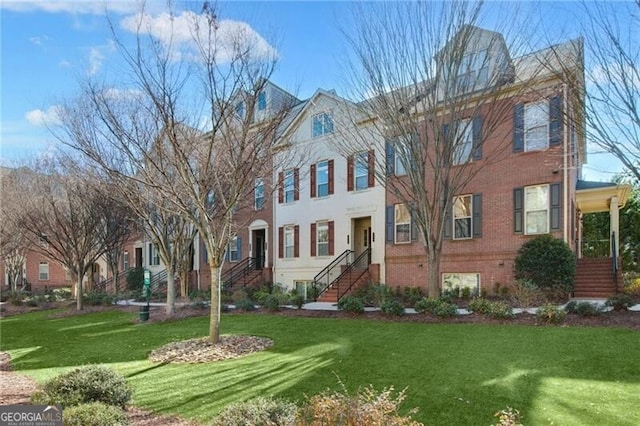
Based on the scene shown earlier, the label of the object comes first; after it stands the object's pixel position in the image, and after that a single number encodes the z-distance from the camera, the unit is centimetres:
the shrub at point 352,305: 1209
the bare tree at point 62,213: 1688
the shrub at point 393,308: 1134
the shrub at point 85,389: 479
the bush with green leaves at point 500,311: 1001
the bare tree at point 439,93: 1088
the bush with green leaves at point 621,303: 991
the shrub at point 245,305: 1470
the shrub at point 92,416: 396
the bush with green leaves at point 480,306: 1055
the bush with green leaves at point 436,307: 1065
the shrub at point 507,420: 312
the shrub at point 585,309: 947
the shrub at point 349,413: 312
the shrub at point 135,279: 2662
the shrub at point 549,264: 1278
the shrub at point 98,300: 1938
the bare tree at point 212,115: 870
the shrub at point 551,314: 930
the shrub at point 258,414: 379
